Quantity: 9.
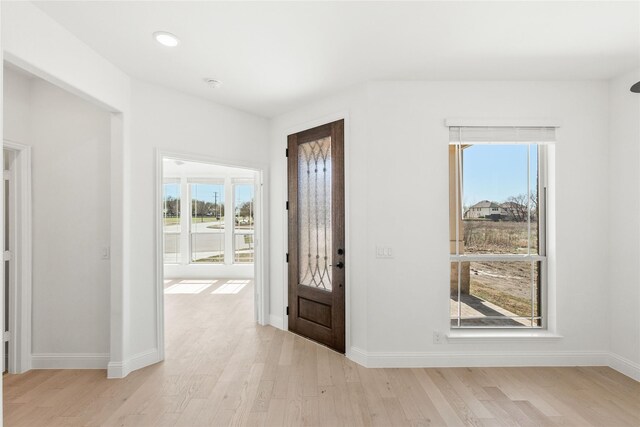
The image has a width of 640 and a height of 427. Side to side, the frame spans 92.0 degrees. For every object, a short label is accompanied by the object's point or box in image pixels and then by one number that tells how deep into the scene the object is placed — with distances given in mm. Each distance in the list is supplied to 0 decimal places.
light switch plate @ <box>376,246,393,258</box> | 2893
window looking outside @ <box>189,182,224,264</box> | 6852
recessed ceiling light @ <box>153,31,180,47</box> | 2158
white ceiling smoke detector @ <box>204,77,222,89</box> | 2854
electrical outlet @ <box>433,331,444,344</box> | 2889
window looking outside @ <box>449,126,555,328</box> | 3021
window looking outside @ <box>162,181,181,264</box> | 6836
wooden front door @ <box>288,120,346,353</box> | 3148
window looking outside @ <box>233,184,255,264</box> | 6855
